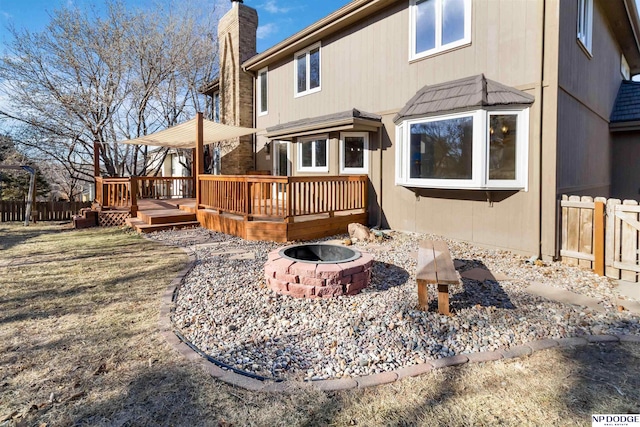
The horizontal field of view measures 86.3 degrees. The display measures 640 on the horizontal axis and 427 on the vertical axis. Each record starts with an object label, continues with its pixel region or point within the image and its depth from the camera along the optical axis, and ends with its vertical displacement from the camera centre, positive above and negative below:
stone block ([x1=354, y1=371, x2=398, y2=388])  2.50 -1.33
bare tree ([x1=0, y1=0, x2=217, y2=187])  13.80 +5.27
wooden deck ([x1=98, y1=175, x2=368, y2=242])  7.40 -0.19
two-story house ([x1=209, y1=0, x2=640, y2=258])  6.06 +1.99
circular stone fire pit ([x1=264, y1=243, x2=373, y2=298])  4.09 -0.91
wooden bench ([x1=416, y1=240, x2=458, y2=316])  3.49 -0.79
